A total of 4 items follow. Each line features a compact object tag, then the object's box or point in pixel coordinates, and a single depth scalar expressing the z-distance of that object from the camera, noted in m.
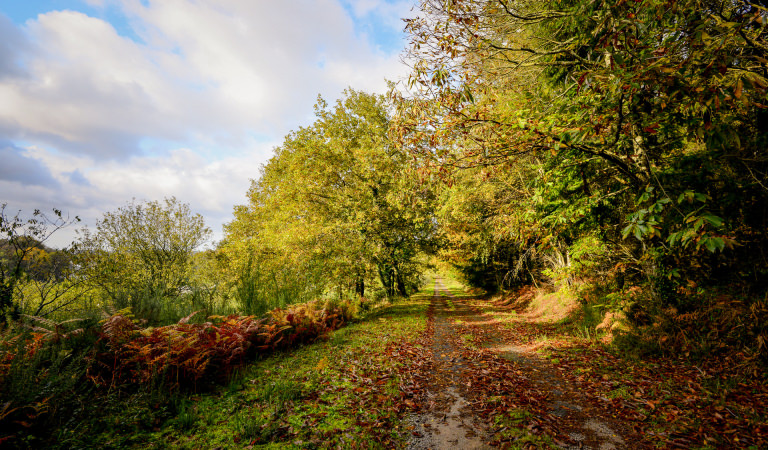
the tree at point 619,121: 3.21
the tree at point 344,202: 14.34
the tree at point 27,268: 5.41
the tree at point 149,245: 16.03
